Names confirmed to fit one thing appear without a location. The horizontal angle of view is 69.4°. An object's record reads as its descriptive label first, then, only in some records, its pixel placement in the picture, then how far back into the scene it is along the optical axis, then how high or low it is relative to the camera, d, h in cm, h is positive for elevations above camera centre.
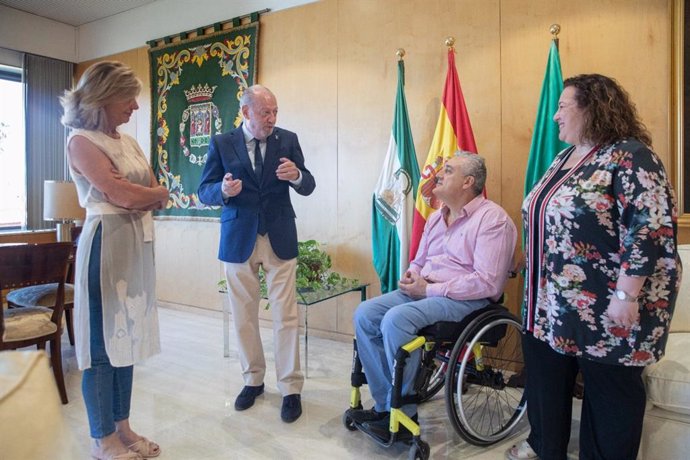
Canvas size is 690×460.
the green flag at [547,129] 243 +47
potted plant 297 -31
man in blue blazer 227 -1
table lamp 409 +17
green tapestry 388 +103
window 464 +67
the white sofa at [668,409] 166 -63
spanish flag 269 +45
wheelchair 182 -64
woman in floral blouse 146 -14
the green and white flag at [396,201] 283 +14
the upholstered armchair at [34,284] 219 -31
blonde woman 166 -5
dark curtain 466 +92
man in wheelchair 190 -25
